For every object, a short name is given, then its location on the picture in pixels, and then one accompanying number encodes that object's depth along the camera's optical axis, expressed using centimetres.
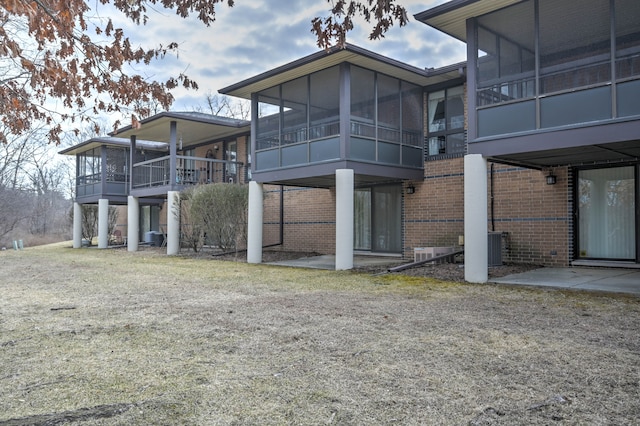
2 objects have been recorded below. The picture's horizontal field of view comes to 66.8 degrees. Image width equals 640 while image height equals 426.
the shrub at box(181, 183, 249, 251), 1599
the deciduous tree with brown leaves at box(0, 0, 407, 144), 464
